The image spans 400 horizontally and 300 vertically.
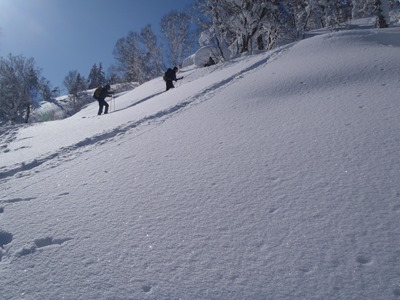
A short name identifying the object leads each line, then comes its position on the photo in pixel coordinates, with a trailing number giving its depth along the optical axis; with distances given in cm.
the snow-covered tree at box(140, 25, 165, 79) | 3488
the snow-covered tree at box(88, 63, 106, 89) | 6870
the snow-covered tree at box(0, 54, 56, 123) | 3014
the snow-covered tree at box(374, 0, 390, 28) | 1905
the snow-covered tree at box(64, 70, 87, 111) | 4701
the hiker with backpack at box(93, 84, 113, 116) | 1311
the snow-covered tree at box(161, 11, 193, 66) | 3256
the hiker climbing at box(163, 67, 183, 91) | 1401
